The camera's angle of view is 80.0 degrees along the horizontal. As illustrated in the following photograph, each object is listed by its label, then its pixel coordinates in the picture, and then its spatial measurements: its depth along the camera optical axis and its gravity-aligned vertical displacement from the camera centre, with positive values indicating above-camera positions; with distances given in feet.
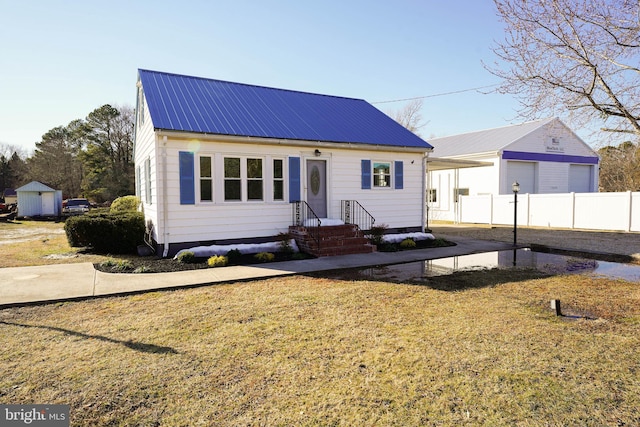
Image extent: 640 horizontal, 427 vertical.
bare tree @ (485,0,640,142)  24.41 +9.84
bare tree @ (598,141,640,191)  90.17 +8.22
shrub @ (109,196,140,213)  49.96 -0.66
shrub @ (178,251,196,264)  31.44 -4.79
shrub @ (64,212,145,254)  37.17 -3.19
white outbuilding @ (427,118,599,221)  79.92 +7.23
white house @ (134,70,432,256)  33.53 +3.74
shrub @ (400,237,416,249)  40.47 -4.75
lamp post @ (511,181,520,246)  43.03 +1.28
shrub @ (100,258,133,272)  28.89 -5.12
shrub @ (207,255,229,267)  30.71 -5.02
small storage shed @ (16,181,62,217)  87.45 -0.17
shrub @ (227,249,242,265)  32.58 -4.90
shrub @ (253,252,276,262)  32.99 -5.00
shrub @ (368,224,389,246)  39.73 -3.73
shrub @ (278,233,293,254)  35.40 -4.09
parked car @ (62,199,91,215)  88.60 -1.83
